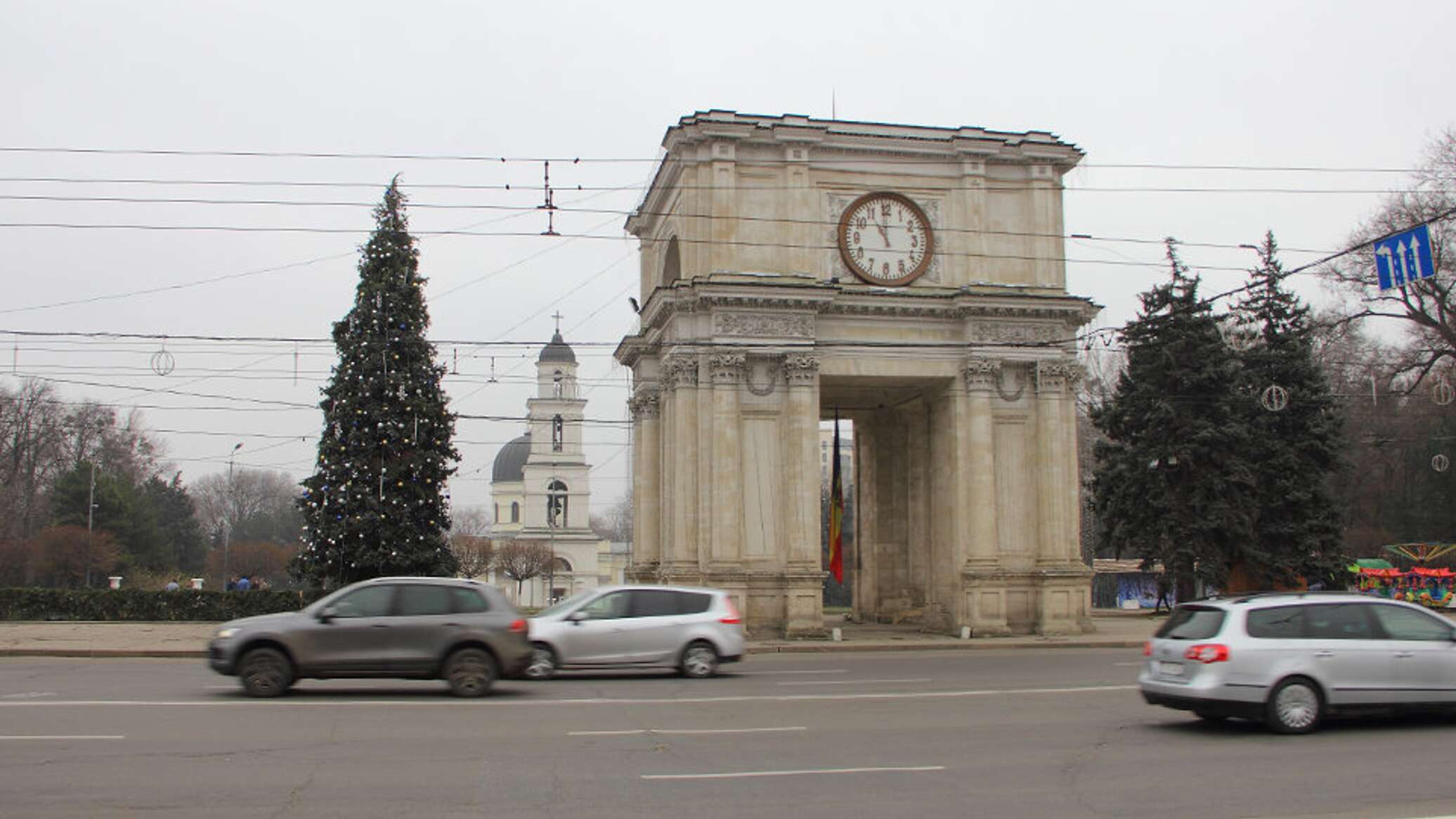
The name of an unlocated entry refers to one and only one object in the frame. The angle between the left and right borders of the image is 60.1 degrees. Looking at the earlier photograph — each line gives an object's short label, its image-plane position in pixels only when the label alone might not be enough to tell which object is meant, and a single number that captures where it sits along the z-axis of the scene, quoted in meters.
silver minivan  20.03
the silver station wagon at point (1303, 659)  12.91
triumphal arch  32.81
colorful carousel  47.22
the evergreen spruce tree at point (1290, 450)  43.97
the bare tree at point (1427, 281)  39.69
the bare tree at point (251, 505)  115.38
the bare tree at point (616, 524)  150.64
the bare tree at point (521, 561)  87.88
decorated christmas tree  38.91
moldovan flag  39.69
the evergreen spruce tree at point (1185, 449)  43.12
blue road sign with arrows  19.45
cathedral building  100.88
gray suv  15.99
